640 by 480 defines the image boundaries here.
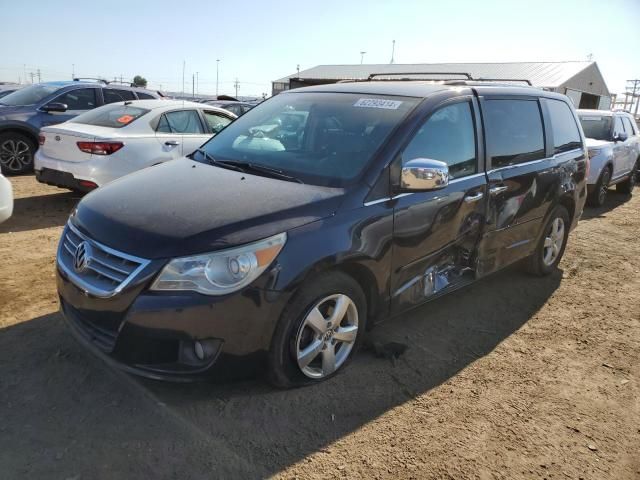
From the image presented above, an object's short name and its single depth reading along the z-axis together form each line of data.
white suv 9.05
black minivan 2.46
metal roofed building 31.91
